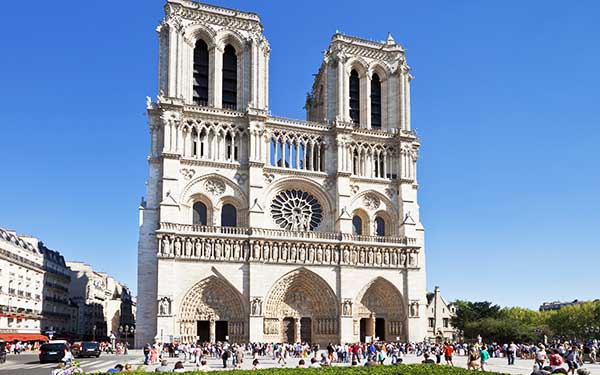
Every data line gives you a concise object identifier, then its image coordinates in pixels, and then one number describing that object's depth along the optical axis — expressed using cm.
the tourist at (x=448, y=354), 2631
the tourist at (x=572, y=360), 2308
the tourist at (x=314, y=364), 1882
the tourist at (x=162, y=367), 1896
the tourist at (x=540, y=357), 2355
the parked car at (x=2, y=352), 3234
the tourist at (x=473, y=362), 1993
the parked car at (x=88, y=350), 3644
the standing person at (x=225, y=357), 2730
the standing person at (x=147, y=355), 2738
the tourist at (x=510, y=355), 3194
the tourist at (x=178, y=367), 1894
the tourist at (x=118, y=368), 1791
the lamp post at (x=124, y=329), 7759
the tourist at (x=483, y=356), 2461
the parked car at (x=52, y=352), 3111
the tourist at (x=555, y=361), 1898
